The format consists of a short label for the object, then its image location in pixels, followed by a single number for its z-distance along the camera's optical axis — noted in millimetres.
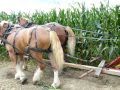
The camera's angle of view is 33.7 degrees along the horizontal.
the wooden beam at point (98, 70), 3866
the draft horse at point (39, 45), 3732
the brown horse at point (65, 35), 4127
